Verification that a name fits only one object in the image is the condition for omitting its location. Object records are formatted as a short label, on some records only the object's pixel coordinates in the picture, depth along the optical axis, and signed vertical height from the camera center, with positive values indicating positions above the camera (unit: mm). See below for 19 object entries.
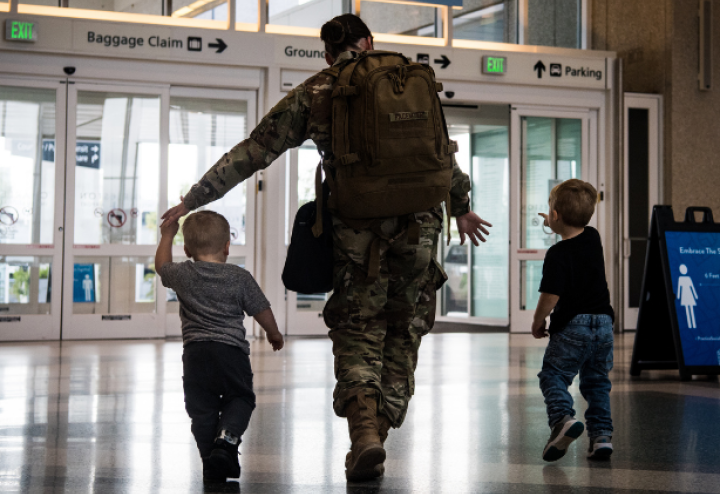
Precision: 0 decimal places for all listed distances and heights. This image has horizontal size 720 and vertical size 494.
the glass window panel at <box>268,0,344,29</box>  17112 +3163
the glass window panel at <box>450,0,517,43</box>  18391 +3309
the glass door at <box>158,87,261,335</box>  16812 +1660
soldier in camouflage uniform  5180 +127
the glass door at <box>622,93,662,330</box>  19328 +1689
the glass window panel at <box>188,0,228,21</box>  16516 +3020
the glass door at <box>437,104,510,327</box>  21469 +1200
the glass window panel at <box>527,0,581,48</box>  19234 +3448
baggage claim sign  15719 +2592
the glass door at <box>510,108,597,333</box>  18656 +1624
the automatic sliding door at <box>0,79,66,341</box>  15734 +965
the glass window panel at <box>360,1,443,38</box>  17797 +3184
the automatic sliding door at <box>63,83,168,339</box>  16031 +975
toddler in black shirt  6023 -33
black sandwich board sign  10484 +85
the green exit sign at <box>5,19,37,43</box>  15133 +2548
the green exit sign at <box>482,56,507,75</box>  17984 +2714
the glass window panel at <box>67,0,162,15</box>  16062 +2972
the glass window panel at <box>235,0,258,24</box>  16812 +3056
